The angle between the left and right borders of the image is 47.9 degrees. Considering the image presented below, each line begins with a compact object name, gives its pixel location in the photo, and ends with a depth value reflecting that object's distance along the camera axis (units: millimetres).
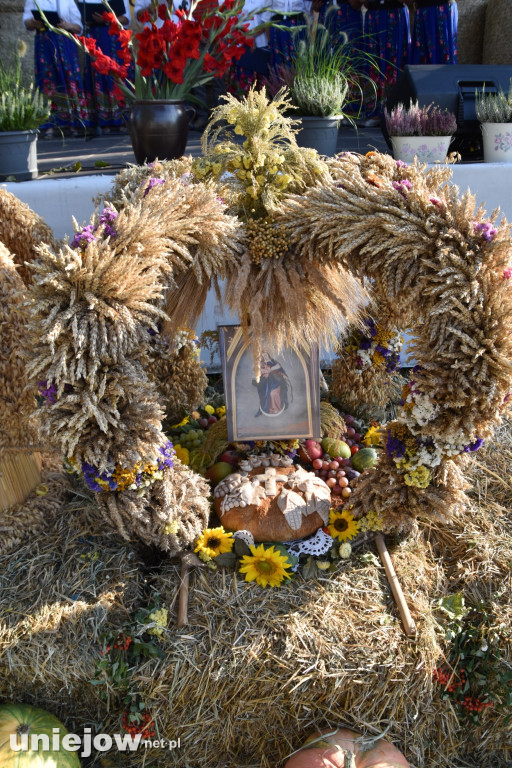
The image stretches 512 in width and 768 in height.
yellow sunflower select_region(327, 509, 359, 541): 1559
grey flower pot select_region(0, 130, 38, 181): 2230
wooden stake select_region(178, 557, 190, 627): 1395
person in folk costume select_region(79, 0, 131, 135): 4230
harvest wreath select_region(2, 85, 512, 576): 1219
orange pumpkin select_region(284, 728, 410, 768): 1241
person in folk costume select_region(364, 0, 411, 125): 4078
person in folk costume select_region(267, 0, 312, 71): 4074
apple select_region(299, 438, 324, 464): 1810
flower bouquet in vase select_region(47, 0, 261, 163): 1894
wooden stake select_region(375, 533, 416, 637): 1391
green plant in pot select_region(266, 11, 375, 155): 2199
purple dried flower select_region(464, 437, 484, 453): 1372
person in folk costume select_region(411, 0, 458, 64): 4008
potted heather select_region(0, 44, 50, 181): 2195
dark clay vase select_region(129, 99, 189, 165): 2096
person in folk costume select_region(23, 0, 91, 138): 4074
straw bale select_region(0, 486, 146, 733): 1348
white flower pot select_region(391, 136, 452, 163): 2377
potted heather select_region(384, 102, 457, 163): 2357
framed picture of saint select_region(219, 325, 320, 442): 1699
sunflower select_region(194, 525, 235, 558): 1513
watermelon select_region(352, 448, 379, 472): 1818
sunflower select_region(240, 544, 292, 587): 1474
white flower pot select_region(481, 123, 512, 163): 2467
